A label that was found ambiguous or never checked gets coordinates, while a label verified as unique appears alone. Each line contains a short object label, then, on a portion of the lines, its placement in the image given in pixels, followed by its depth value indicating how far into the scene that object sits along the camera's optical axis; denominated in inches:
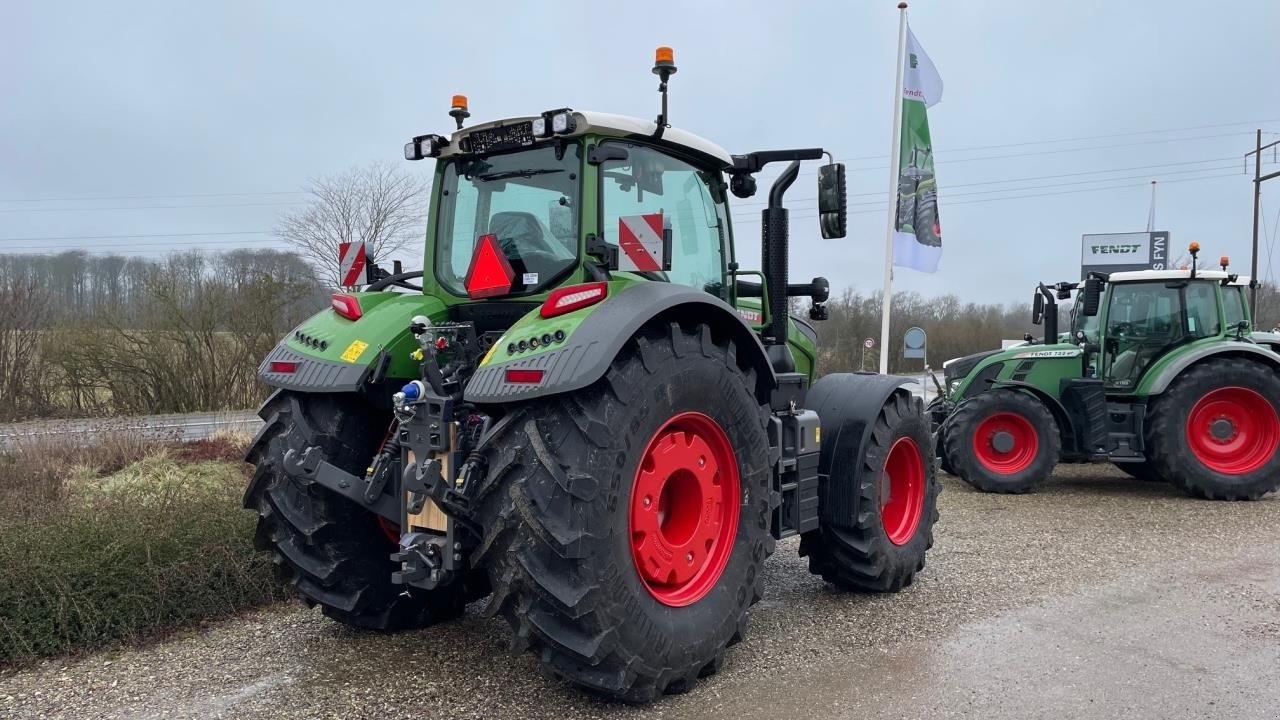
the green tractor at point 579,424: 121.8
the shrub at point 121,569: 162.2
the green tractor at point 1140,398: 333.4
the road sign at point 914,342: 571.5
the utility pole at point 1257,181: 1116.5
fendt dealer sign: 1186.6
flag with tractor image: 454.0
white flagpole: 449.7
